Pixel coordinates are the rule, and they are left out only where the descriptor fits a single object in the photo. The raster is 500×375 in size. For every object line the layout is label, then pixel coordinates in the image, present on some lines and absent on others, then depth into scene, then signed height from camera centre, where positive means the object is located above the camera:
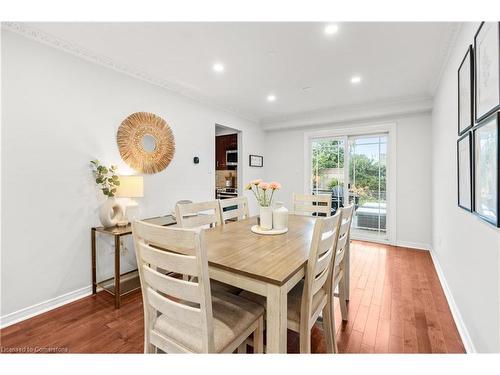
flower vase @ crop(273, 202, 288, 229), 1.81 -0.23
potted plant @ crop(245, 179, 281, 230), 1.82 -0.18
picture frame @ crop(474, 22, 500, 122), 1.15 +0.63
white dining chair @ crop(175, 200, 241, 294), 1.63 -0.25
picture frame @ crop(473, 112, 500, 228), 1.14 +0.10
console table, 2.17 -0.93
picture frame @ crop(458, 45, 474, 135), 1.55 +0.68
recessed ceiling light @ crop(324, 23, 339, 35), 1.93 +1.31
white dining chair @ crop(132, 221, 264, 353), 0.95 -0.55
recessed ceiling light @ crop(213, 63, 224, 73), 2.63 +1.35
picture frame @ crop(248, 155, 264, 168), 4.82 +0.55
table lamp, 2.42 -0.02
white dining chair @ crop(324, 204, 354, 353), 1.49 -0.49
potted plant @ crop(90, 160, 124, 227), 2.35 -0.05
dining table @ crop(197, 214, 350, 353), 1.03 -0.38
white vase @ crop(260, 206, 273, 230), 1.85 -0.24
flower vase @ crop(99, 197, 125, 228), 2.35 -0.26
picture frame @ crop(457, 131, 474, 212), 1.58 +0.11
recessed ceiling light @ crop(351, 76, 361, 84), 2.95 +1.37
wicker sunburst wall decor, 2.68 +0.54
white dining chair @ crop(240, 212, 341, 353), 1.20 -0.62
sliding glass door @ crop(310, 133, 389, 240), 4.25 +0.19
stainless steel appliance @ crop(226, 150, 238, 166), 5.20 +0.66
